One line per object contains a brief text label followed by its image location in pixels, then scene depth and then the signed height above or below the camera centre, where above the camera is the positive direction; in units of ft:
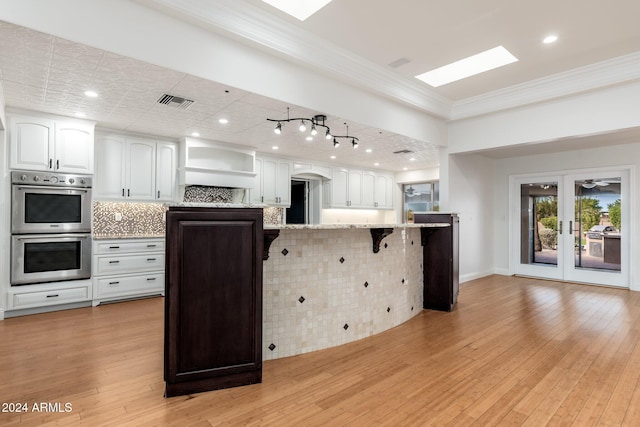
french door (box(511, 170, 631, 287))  20.98 -0.74
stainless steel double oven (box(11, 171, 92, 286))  14.20 -0.51
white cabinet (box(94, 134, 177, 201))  16.74 +2.36
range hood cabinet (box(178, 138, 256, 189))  18.48 +3.00
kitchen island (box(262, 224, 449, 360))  9.62 -2.16
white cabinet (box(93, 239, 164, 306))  15.99 -2.58
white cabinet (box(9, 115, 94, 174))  14.06 +3.02
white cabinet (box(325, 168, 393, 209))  26.48 +2.05
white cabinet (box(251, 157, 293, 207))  22.26 +2.18
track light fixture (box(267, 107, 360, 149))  13.88 +4.03
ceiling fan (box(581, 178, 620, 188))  21.14 +2.05
